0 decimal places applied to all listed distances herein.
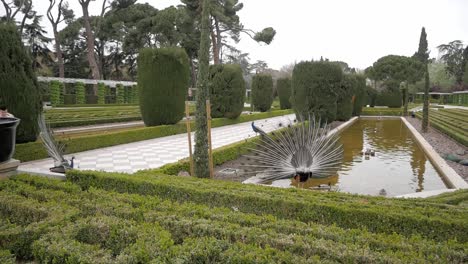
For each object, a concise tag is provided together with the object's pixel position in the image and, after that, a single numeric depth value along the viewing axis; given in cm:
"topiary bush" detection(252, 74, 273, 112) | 2511
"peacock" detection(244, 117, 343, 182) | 687
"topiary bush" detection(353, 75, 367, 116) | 2823
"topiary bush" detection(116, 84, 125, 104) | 3384
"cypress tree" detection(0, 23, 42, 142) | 852
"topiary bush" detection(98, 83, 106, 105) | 3156
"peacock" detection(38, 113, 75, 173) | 637
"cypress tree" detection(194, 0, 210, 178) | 649
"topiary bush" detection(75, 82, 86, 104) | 2973
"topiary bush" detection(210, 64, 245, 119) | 1803
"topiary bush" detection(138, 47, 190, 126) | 1388
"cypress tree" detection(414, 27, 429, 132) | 5475
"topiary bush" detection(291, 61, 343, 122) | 1642
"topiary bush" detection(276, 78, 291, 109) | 3134
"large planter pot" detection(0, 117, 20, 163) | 553
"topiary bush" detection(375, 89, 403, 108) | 3806
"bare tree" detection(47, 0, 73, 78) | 3244
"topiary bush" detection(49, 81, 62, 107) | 2684
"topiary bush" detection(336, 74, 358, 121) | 1918
